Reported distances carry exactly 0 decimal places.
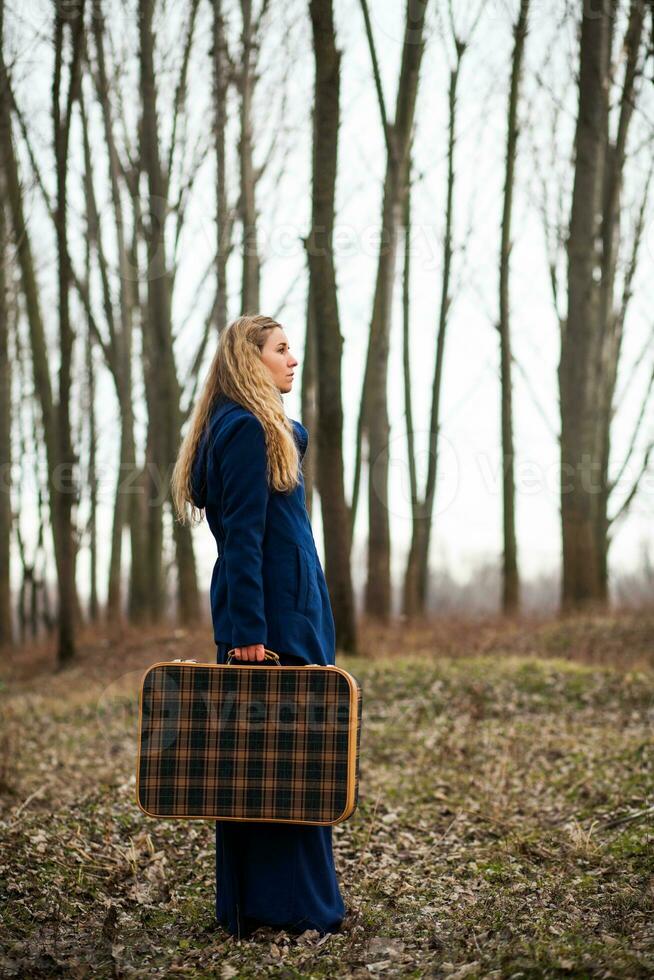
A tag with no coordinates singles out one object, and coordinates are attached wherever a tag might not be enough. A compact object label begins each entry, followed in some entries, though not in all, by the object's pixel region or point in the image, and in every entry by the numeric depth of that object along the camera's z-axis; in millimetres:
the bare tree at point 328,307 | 9102
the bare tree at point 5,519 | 17016
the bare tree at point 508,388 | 14688
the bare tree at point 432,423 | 15875
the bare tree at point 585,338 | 12320
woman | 3525
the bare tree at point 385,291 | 12414
